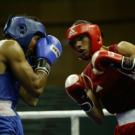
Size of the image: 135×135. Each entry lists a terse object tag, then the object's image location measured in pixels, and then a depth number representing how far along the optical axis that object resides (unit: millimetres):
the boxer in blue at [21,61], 3391
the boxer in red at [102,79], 3550
